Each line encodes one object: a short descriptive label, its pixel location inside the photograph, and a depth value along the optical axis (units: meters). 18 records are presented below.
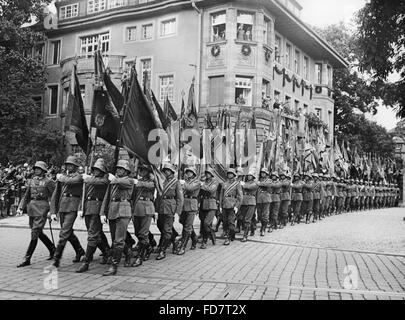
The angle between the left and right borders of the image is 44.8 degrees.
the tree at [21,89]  26.69
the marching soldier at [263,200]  13.92
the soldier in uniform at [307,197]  18.34
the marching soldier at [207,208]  11.31
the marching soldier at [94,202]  8.20
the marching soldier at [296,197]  17.53
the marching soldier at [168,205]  9.61
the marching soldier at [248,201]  12.95
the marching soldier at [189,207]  10.27
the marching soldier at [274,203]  15.07
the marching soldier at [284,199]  15.95
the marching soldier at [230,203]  12.08
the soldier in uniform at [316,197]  19.20
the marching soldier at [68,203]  8.26
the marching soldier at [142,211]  8.77
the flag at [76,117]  9.76
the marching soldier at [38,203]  8.64
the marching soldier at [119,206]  8.03
